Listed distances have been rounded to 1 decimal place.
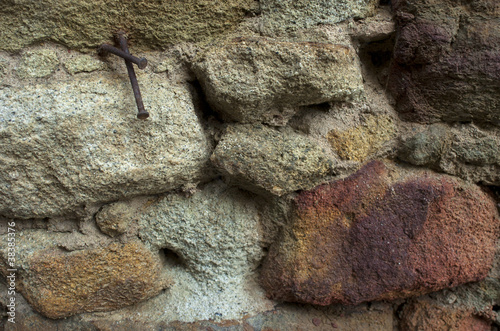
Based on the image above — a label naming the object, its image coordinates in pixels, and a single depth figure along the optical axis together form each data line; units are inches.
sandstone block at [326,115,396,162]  31.3
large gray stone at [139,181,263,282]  31.4
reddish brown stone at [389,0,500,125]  28.9
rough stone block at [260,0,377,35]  28.8
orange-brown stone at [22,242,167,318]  29.6
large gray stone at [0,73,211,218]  25.7
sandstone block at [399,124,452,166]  31.5
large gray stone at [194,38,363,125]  27.2
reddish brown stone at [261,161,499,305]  31.5
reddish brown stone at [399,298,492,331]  34.9
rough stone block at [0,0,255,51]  25.9
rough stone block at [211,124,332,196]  28.4
